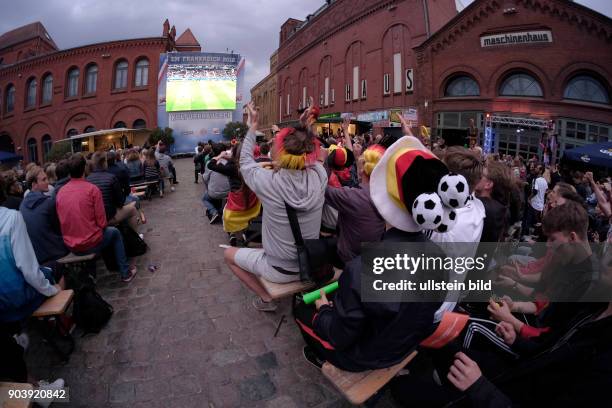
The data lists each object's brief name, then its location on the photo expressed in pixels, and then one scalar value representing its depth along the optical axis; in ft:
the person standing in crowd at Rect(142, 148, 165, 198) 30.09
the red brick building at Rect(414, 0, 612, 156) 51.29
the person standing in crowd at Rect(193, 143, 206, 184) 37.02
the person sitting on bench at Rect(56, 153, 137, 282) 11.88
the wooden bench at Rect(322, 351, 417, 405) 6.25
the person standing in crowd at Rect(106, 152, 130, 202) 20.22
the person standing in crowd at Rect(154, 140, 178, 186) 33.19
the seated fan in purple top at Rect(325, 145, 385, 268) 8.95
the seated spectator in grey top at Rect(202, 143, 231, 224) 19.39
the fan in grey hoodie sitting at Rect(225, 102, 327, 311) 8.55
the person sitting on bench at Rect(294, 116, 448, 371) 5.10
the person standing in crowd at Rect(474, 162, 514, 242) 9.75
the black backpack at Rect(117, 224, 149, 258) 16.26
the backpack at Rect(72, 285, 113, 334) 10.27
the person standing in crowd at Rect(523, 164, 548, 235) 24.99
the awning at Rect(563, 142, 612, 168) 32.48
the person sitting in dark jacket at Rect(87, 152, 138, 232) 15.51
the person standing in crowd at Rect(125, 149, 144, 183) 28.73
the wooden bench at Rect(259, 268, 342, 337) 9.12
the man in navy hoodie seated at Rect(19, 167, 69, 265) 11.43
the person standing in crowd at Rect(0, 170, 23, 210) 12.42
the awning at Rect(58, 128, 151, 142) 88.12
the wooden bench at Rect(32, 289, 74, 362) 8.49
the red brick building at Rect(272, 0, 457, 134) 79.05
